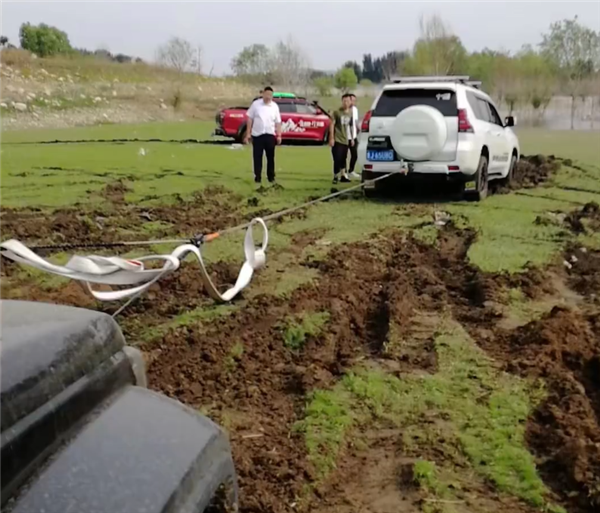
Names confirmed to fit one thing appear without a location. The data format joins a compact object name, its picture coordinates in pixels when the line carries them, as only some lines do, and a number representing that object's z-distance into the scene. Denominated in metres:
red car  27.44
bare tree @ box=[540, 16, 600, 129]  65.25
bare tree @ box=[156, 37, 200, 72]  70.81
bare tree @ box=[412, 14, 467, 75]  63.06
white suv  12.20
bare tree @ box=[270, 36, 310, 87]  73.13
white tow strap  3.69
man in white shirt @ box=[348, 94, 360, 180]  15.83
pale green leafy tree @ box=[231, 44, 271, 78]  79.50
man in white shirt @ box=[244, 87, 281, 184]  14.65
